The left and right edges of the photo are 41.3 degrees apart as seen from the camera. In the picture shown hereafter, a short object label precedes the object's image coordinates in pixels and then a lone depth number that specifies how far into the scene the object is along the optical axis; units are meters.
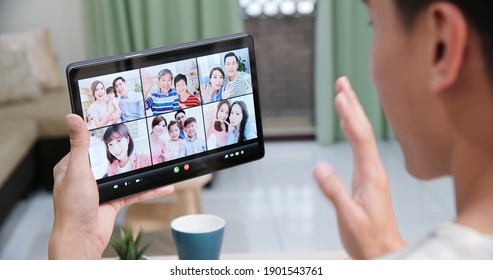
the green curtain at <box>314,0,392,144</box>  2.98
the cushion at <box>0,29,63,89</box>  2.76
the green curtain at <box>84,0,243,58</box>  2.93
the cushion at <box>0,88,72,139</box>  2.45
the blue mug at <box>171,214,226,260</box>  0.88
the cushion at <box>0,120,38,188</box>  2.04
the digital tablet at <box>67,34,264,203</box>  0.68
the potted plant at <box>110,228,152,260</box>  0.89
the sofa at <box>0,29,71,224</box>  2.15
